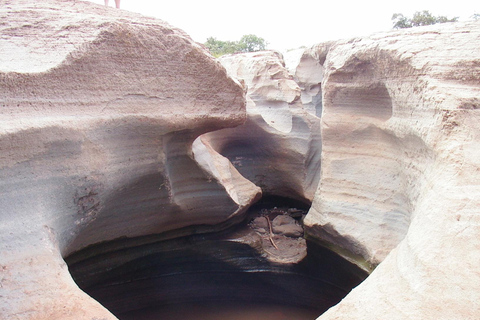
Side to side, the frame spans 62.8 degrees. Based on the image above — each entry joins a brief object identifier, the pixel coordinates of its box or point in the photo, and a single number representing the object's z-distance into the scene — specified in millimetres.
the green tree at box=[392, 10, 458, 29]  11359
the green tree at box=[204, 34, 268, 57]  14711
